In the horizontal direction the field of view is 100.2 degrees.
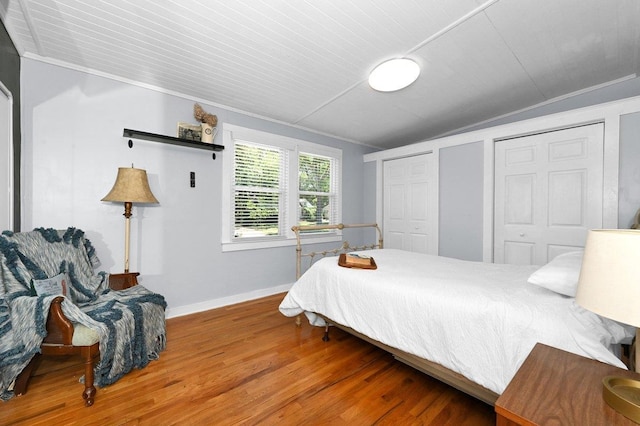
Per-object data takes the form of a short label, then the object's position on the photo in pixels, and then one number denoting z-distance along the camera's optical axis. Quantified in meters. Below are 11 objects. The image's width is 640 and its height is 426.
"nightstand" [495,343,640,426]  0.70
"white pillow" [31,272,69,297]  1.72
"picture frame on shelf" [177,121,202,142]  2.89
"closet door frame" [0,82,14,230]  1.88
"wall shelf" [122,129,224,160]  2.53
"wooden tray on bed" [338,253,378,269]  2.20
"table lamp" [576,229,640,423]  0.64
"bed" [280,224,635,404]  1.18
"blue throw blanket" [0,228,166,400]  1.51
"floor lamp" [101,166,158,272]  2.30
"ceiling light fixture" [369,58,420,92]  2.43
